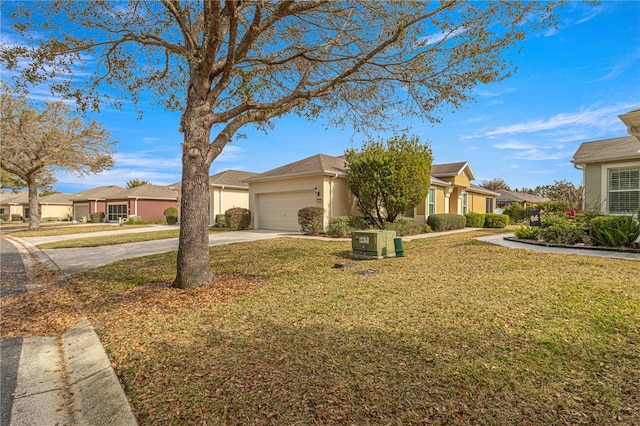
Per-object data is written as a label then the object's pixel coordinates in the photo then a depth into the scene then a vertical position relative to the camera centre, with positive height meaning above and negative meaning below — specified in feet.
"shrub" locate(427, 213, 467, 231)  59.77 -1.85
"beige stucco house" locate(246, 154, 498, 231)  51.96 +3.77
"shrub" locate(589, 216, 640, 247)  29.43 -1.76
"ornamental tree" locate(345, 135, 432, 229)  46.96 +5.56
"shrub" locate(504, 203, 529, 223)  93.04 -0.31
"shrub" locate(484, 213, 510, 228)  74.74 -1.93
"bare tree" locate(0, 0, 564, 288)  18.48 +10.68
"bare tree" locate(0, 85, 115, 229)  67.31 +16.10
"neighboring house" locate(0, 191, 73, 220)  166.20 +2.41
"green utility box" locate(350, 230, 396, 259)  28.40 -3.06
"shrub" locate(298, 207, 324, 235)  50.01 -1.25
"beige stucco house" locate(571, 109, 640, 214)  39.32 +4.57
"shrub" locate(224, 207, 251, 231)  62.49 -1.41
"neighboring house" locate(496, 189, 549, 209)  127.13 +5.39
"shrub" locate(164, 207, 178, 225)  88.17 -1.47
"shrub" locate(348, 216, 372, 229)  50.07 -1.86
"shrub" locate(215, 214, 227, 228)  68.25 -2.24
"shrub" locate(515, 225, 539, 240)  36.17 -2.48
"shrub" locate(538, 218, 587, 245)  32.40 -2.16
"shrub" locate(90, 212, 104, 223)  123.44 -2.57
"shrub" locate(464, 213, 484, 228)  72.69 -1.68
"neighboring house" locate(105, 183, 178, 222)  113.09 +2.98
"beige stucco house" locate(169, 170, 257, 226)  73.46 +4.32
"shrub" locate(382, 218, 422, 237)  48.83 -2.43
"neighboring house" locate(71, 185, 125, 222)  129.90 +4.13
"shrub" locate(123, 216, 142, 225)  100.35 -3.11
